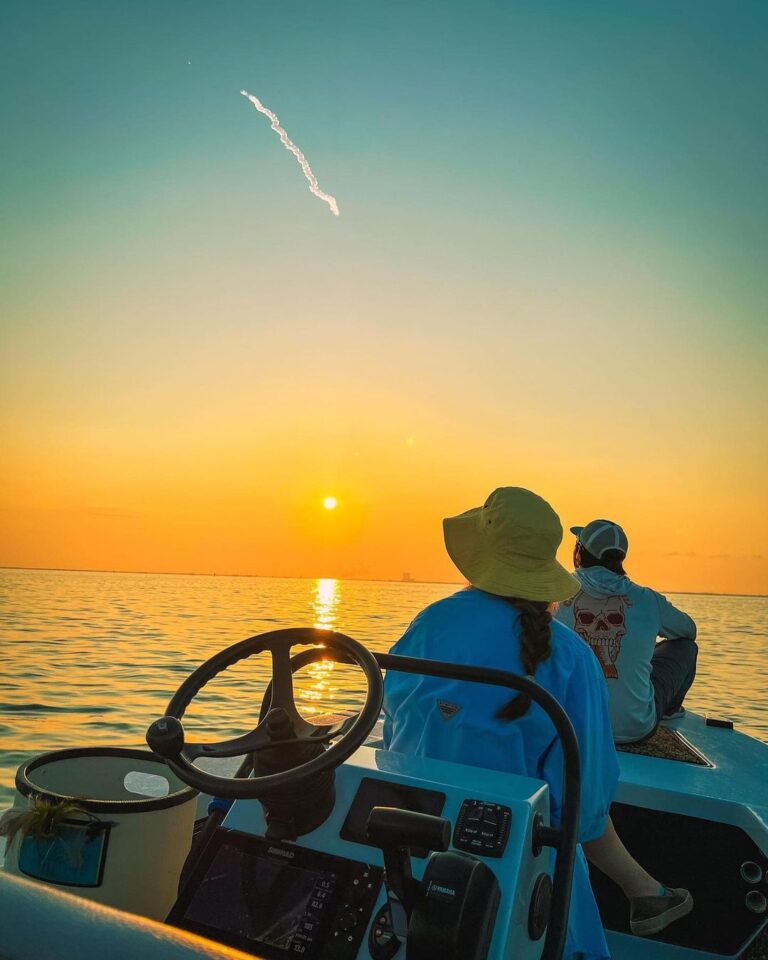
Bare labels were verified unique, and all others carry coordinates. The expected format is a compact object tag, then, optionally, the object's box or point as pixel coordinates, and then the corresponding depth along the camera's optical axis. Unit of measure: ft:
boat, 4.09
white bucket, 4.83
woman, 5.77
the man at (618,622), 11.70
